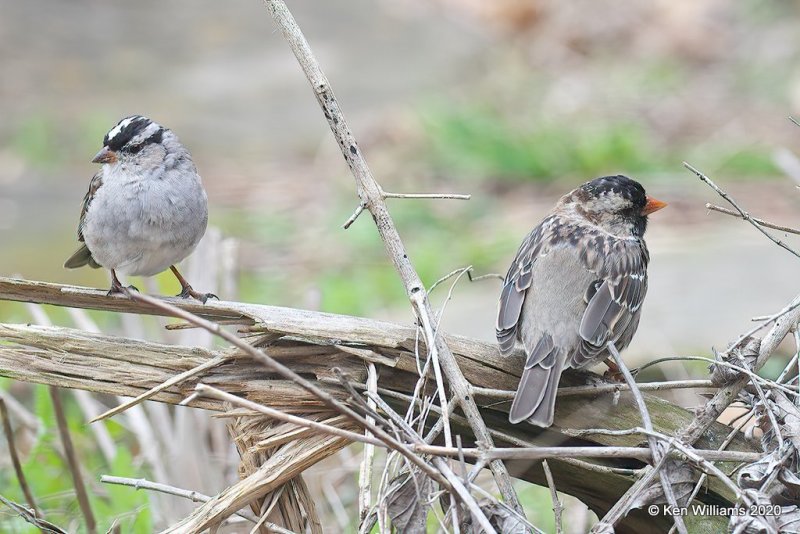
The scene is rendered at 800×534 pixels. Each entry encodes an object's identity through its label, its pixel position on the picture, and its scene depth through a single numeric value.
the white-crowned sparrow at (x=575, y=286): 6.61
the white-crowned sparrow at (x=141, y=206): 7.25
